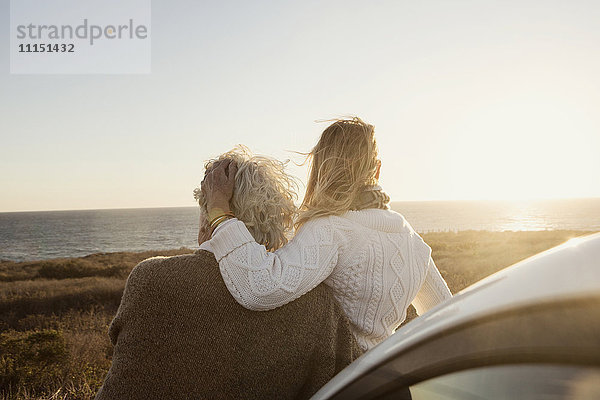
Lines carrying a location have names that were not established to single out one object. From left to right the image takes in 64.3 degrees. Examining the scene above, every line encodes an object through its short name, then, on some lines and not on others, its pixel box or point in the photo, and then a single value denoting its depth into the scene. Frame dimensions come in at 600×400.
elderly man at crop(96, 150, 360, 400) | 2.04
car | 0.70
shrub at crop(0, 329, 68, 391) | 5.94
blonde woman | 2.04
